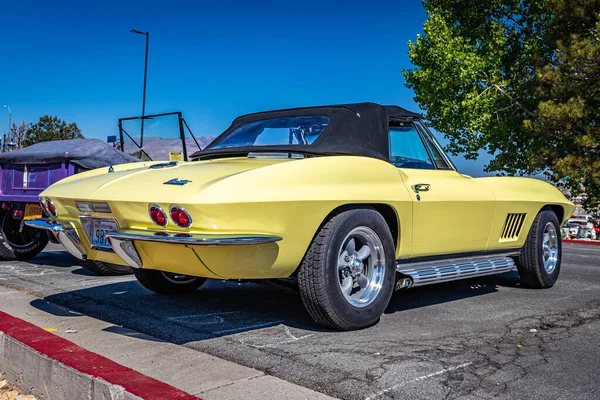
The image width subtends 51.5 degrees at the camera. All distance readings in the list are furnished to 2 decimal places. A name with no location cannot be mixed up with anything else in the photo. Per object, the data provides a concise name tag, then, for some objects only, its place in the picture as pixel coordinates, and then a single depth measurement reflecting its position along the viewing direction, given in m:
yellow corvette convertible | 3.37
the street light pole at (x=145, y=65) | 18.80
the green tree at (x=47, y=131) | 60.16
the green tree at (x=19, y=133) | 60.94
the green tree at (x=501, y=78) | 22.44
